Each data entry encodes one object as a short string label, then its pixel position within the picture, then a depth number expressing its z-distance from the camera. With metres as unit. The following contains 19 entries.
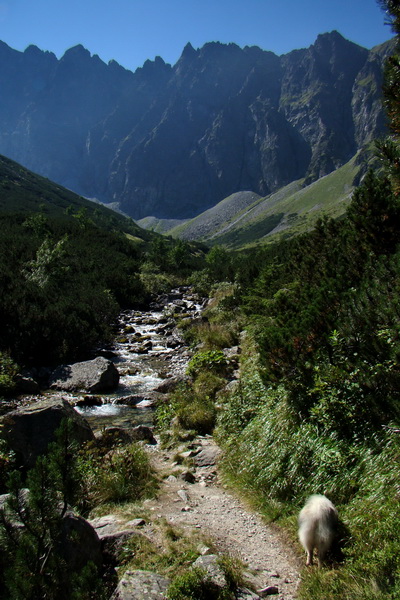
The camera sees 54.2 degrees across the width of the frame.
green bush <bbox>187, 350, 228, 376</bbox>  12.25
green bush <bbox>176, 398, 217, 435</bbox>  9.12
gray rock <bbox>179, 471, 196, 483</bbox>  6.93
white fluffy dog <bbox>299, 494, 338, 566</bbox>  4.14
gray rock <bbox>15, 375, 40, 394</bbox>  12.55
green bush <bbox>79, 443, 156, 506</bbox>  5.99
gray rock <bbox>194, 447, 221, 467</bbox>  7.48
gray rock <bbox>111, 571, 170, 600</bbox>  3.67
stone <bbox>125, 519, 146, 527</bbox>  5.04
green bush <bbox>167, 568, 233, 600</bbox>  3.72
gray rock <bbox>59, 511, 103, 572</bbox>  3.94
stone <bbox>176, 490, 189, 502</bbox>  6.14
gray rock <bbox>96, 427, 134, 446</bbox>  7.82
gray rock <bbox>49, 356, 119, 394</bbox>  13.45
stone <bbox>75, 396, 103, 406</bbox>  12.02
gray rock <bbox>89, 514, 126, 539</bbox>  4.85
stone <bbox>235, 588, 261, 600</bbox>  3.86
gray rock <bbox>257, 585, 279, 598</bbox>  3.96
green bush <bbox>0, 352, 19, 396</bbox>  12.06
